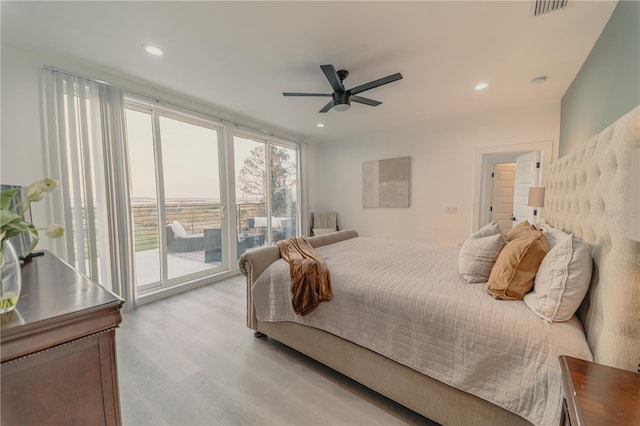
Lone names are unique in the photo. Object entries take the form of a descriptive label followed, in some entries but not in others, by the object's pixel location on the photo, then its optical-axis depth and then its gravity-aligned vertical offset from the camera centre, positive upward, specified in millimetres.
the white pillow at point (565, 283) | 1106 -402
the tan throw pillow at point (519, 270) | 1308 -402
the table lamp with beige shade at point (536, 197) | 2809 +6
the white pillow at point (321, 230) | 5234 -690
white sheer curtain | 2256 +251
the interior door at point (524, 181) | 3518 +251
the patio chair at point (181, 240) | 3304 -581
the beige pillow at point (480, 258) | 1601 -411
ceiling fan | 2166 +1091
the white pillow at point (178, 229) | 3329 -414
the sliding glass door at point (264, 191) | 4160 +153
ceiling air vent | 1662 +1355
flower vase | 679 -232
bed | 921 -626
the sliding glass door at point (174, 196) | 3002 +53
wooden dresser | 602 -439
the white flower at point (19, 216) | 686 -40
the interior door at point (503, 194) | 4625 +72
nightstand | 628 -577
